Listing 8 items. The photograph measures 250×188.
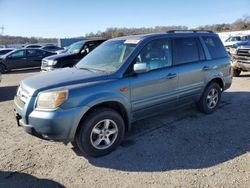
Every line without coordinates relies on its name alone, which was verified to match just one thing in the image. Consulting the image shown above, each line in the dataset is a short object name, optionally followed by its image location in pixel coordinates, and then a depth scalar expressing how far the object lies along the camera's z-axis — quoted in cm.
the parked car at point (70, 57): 802
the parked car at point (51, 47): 2164
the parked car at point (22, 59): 1279
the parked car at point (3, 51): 1637
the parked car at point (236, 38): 2040
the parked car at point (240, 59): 758
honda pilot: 267
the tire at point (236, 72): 819
